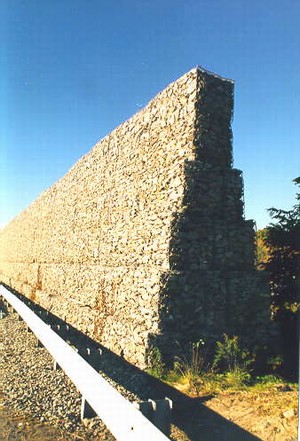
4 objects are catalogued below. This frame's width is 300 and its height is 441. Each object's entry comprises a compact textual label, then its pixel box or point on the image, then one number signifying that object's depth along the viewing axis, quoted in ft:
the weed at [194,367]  22.56
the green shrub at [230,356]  25.08
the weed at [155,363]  24.52
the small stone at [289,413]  17.02
